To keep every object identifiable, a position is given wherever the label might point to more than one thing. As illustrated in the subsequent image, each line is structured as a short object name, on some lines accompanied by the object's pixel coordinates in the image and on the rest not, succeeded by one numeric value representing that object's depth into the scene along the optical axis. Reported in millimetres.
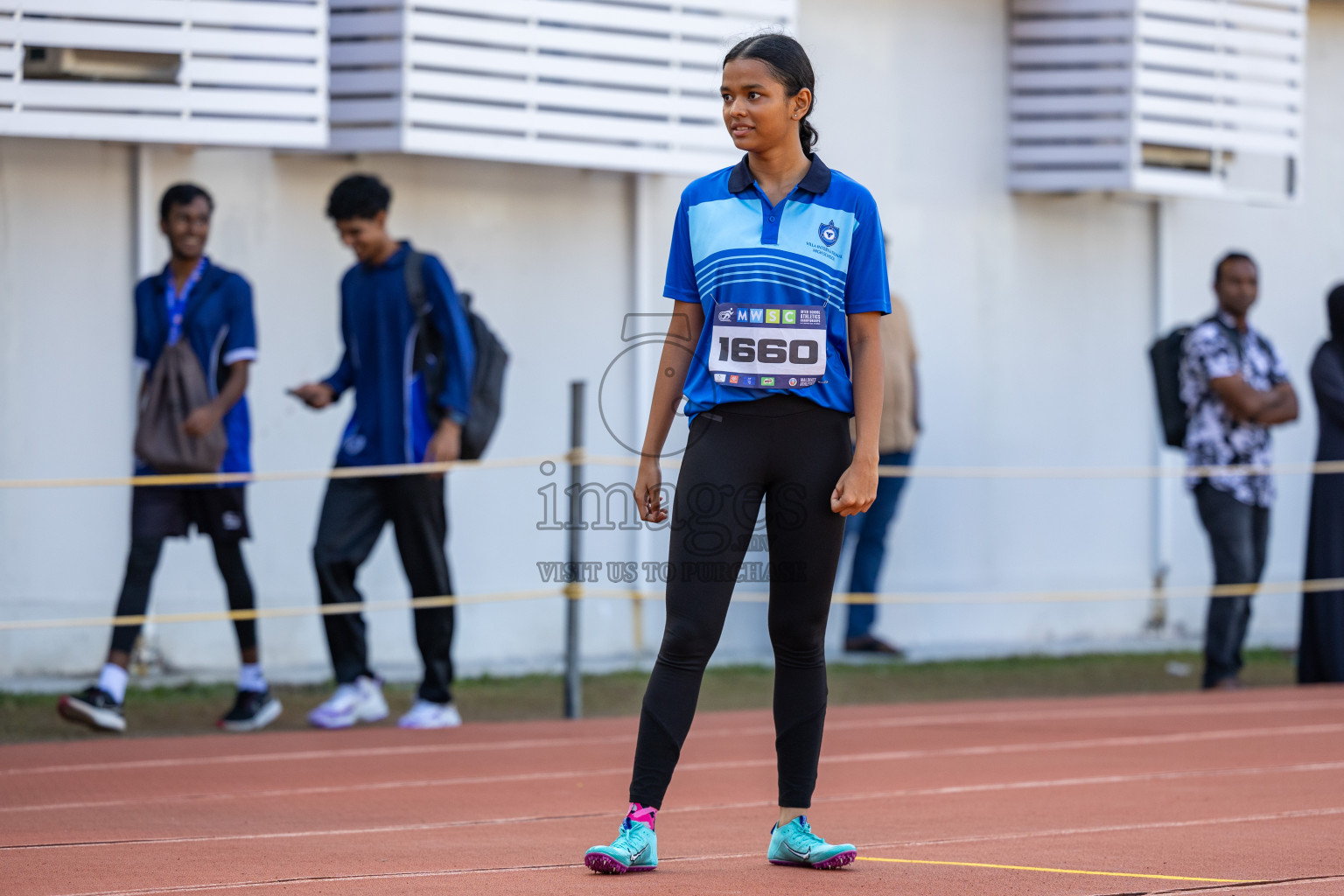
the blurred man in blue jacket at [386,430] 15359
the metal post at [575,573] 15969
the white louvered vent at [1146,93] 22422
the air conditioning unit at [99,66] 17141
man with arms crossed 18312
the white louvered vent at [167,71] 16984
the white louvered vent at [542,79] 18547
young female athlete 8258
